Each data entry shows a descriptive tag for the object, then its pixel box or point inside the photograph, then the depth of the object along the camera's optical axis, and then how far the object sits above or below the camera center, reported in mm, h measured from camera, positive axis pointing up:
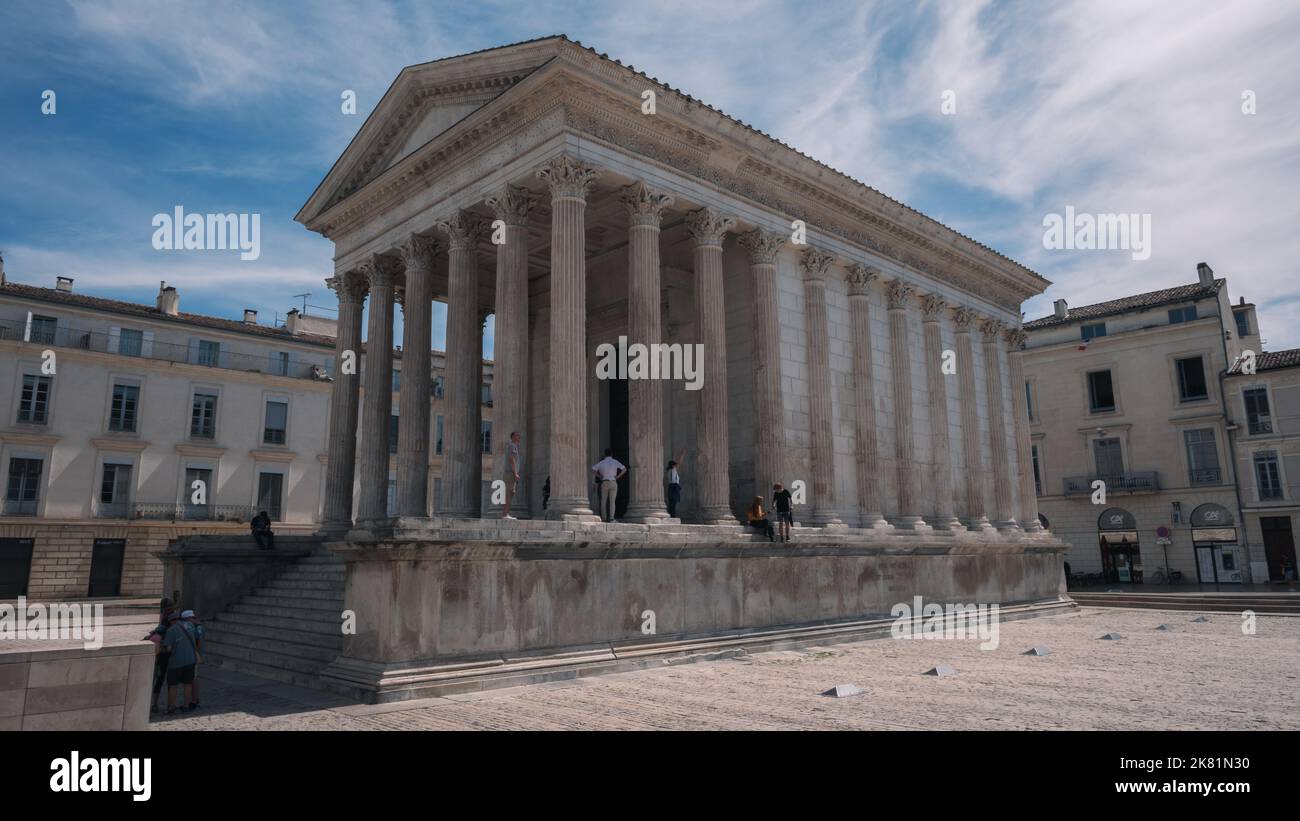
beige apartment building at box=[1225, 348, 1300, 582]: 37250 +3258
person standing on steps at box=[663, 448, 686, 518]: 17422 +1103
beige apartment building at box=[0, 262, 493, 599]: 33312 +4917
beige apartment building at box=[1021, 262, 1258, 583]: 39062 +4734
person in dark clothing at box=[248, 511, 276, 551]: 18469 +296
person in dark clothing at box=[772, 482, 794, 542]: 17094 +594
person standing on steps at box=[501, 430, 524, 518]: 15234 +1378
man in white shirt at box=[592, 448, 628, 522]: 16000 +1119
